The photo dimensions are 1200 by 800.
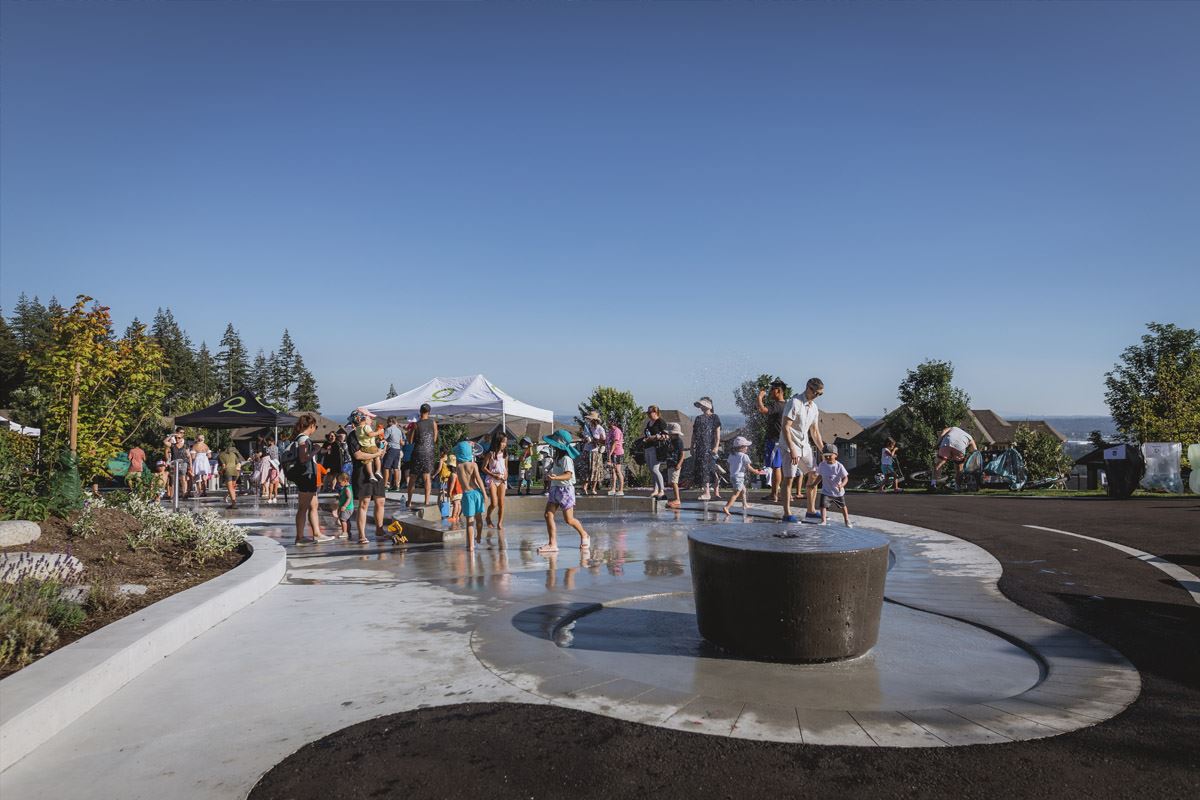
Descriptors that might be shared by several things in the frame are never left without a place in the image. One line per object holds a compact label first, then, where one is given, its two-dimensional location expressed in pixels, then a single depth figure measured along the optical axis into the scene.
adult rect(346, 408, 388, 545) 10.58
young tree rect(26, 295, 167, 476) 10.79
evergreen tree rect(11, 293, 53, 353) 89.61
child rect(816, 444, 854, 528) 11.52
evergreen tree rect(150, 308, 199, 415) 83.00
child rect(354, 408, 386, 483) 10.55
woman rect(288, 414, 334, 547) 10.24
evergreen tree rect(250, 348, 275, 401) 100.19
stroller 22.62
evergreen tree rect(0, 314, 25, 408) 69.06
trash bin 18.08
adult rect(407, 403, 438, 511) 14.81
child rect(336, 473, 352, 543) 11.52
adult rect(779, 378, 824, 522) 9.73
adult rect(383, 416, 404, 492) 16.59
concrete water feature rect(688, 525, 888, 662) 4.68
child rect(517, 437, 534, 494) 20.98
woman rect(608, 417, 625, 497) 17.91
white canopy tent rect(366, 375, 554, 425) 19.83
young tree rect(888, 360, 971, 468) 50.97
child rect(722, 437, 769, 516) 13.52
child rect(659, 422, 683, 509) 15.36
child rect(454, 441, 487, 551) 9.55
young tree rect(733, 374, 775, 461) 53.50
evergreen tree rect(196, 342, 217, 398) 90.44
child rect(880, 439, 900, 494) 24.40
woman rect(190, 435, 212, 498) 19.81
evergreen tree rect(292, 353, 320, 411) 101.25
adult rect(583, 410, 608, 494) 18.12
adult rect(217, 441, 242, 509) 18.16
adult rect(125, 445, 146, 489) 18.95
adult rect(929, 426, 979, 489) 22.97
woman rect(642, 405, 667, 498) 15.28
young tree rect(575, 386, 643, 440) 85.19
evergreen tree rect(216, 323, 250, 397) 97.12
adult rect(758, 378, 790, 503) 11.55
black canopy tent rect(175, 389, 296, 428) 18.53
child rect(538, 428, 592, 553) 9.55
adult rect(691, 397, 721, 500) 14.33
